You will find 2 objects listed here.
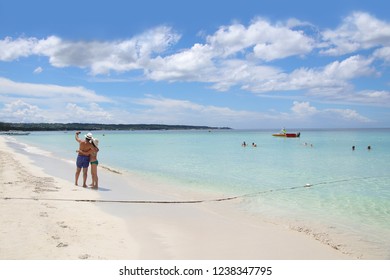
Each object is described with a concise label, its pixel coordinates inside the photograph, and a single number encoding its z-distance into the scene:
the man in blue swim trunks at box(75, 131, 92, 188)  13.23
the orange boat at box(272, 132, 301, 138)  80.77
